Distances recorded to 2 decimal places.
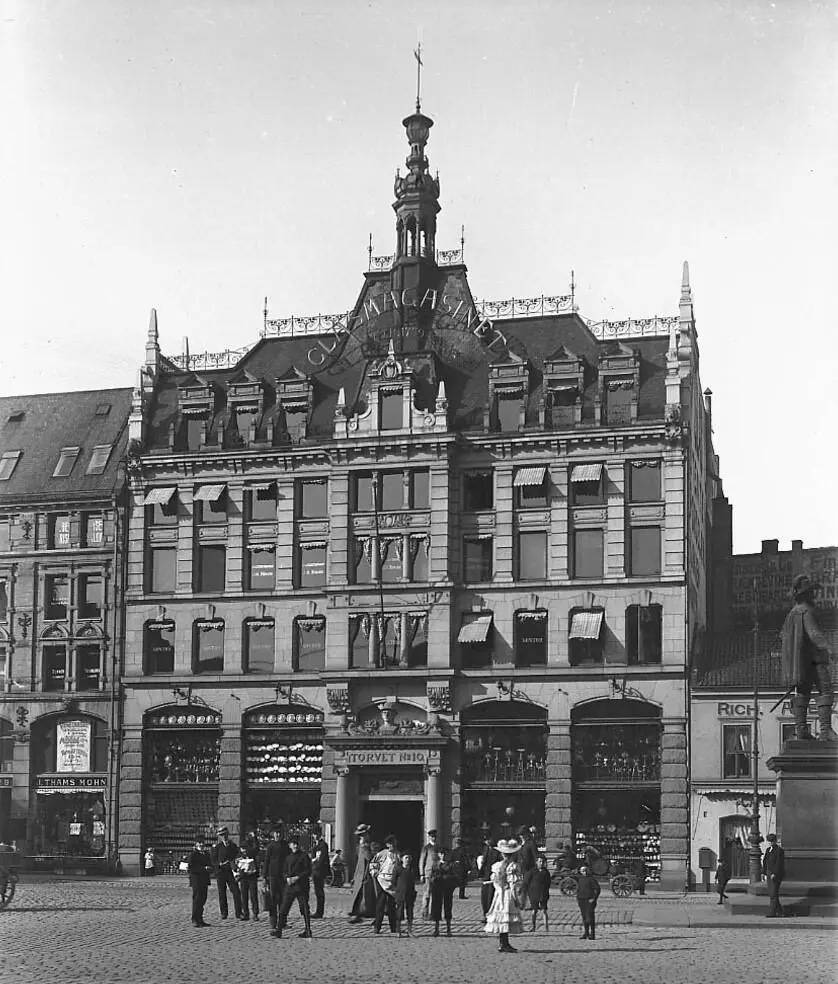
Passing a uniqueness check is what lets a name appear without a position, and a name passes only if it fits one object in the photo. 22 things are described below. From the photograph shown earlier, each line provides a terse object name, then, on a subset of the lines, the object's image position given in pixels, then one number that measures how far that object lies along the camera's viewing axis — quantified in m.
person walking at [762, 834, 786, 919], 33.69
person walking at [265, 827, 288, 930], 34.56
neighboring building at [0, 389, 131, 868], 67.56
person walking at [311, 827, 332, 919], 37.59
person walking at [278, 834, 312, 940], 33.16
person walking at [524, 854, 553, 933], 36.72
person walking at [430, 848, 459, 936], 35.31
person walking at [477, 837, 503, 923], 35.56
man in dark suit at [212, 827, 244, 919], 38.09
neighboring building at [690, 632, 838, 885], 59.84
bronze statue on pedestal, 35.75
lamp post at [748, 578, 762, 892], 48.12
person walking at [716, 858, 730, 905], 47.94
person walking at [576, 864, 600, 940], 34.50
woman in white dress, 31.33
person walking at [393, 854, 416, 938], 34.53
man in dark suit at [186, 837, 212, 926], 37.00
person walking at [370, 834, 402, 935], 34.31
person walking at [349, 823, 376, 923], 36.84
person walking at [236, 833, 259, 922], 38.69
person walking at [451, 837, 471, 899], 39.69
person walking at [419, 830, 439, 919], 37.99
